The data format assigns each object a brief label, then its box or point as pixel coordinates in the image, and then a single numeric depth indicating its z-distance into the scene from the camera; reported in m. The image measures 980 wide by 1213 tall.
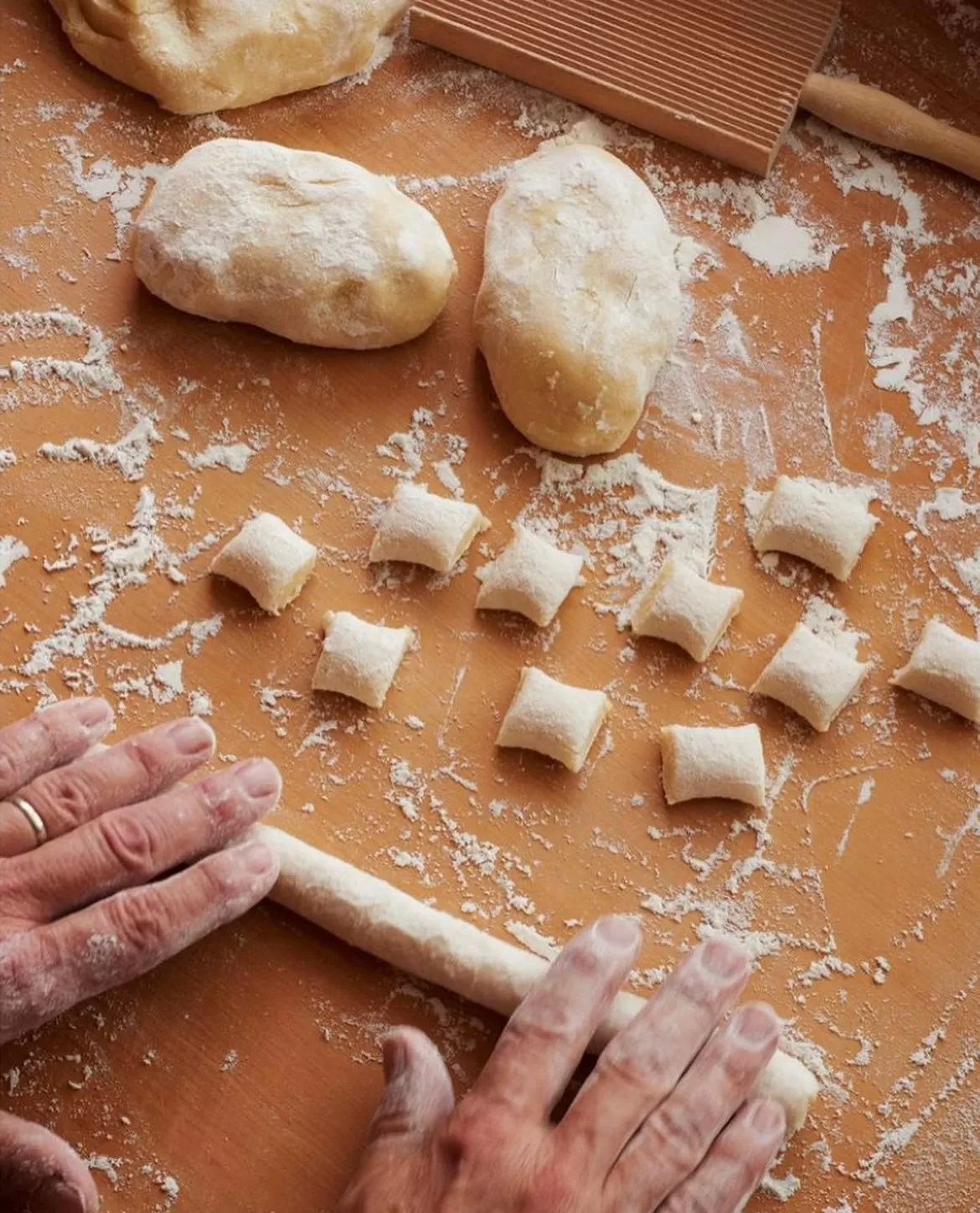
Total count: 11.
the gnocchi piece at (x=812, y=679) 0.65
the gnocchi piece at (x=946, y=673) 0.66
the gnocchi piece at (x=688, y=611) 0.66
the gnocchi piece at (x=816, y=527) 0.67
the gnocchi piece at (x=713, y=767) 0.64
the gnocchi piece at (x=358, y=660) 0.65
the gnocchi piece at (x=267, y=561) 0.66
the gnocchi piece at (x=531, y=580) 0.66
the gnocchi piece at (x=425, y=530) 0.66
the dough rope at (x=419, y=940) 0.61
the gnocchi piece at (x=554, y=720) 0.64
